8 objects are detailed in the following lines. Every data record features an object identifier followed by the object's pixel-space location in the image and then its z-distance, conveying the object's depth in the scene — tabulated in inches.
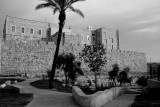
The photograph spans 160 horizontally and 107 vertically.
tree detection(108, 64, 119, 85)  1406.3
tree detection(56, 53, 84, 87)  981.2
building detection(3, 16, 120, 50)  1785.2
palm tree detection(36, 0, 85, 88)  690.7
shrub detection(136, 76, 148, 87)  1425.2
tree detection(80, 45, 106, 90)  1070.4
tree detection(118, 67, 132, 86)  1416.1
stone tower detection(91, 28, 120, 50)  2245.3
